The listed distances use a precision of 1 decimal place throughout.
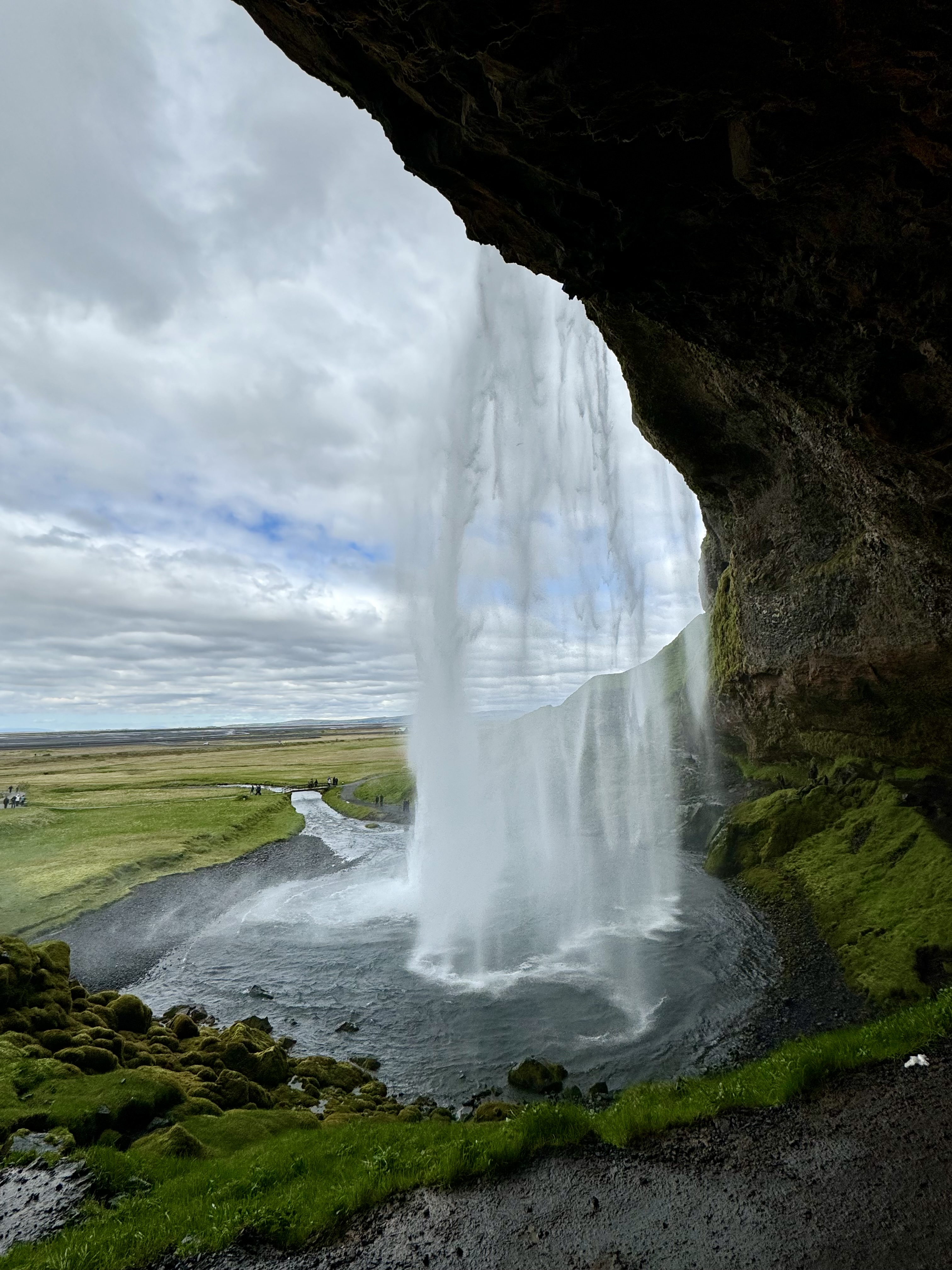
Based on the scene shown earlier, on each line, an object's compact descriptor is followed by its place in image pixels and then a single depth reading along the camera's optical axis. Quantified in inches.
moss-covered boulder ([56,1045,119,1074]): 620.7
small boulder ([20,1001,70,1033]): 674.8
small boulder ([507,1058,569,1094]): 653.9
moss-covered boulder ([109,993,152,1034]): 759.1
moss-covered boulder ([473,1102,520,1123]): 575.8
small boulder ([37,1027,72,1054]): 644.1
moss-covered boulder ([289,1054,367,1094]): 691.4
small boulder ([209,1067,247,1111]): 610.2
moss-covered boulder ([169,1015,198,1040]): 767.7
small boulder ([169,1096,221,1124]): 550.9
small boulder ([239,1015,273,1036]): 828.6
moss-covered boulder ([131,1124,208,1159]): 473.1
